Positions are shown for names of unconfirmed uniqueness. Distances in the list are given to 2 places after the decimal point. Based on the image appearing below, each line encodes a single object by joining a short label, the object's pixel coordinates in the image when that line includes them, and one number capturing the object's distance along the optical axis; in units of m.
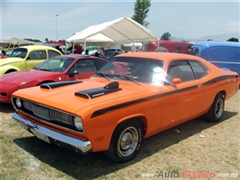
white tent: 11.34
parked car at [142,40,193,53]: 14.77
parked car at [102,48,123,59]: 19.55
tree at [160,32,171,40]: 69.69
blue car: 9.34
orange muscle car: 2.92
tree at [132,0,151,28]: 45.22
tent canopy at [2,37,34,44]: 39.40
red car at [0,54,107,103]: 5.61
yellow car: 8.12
